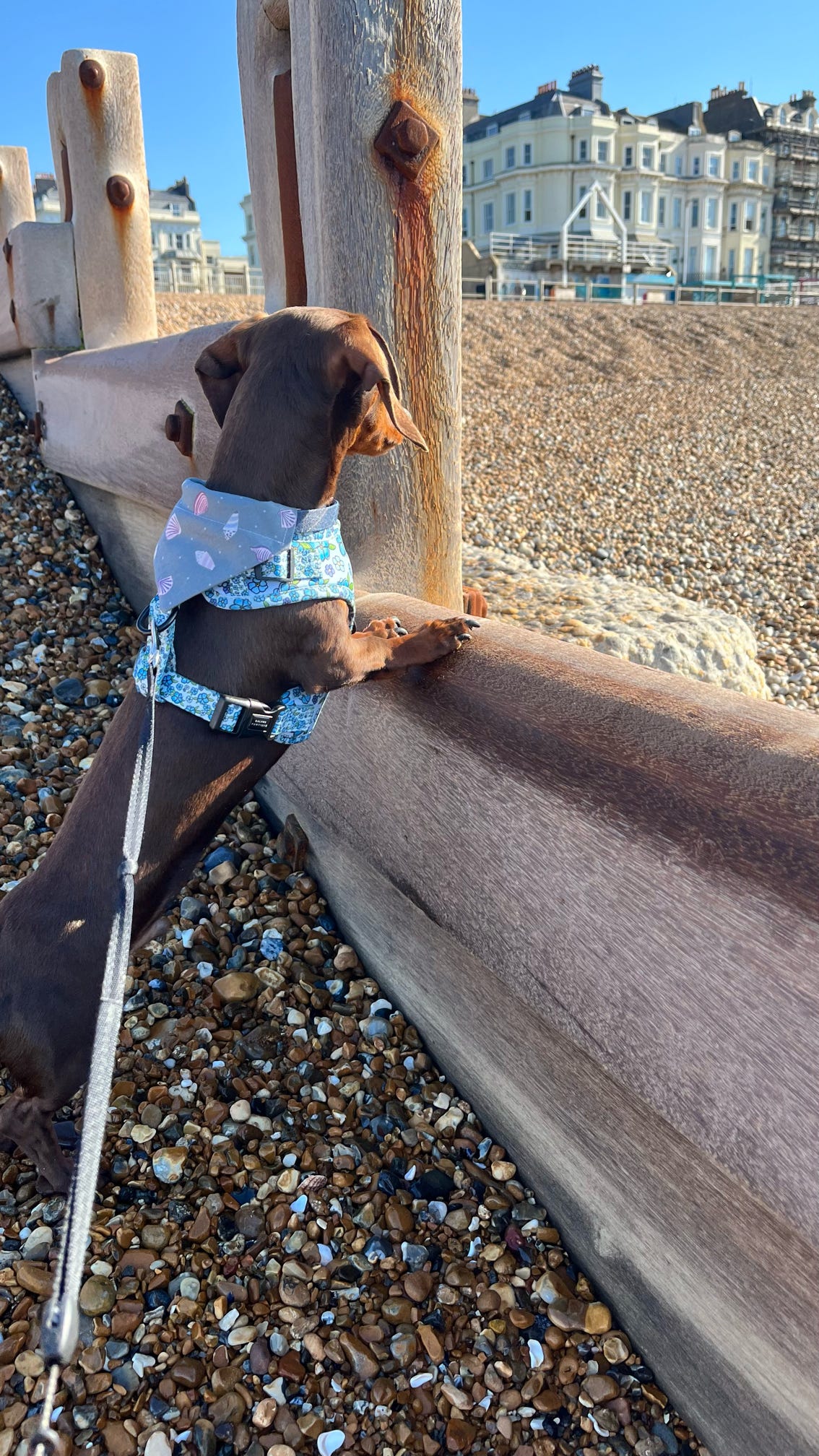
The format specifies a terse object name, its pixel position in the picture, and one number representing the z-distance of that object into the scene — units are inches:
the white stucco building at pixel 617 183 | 2144.4
